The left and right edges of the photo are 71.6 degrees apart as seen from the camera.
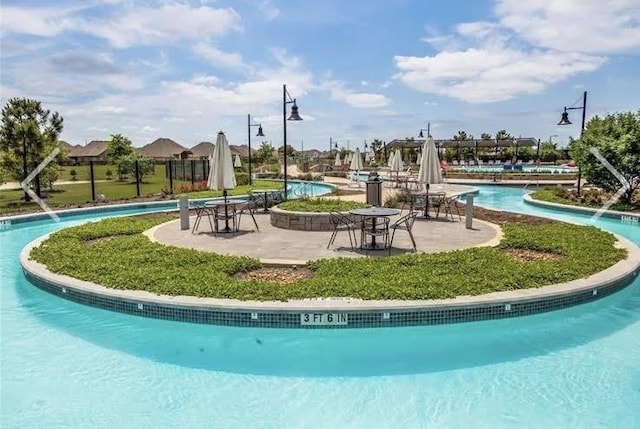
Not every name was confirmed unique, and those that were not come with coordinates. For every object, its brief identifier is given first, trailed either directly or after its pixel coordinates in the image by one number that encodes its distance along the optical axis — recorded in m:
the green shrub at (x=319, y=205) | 10.80
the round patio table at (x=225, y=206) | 10.19
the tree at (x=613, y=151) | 15.05
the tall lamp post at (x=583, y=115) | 17.41
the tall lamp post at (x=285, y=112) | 13.92
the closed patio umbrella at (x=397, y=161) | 23.08
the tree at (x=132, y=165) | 30.38
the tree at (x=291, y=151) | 66.66
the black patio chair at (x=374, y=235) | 8.52
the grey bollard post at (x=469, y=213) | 10.80
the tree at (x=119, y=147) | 34.75
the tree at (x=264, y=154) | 50.99
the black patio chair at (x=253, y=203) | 13.84
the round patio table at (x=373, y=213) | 8.11
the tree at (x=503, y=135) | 74.50
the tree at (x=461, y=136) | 79.03
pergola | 58.58
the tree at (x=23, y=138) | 17.06
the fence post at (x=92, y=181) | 18.07
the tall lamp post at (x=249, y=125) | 24.68
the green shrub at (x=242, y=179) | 26.73
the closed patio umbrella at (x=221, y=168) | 10.38
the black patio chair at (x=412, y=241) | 8.52
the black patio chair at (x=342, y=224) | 9.19
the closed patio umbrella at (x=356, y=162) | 23.29
